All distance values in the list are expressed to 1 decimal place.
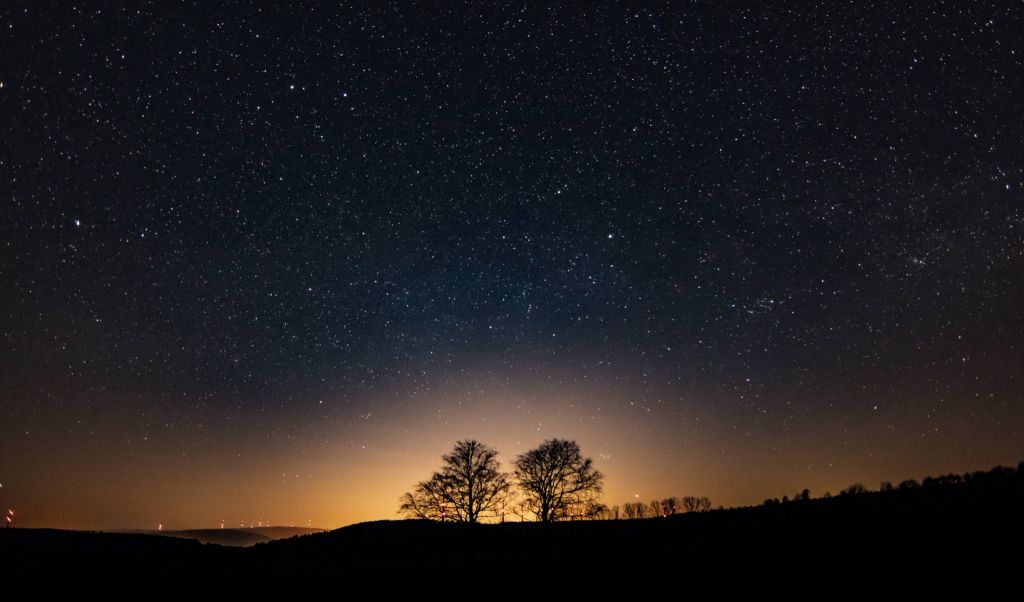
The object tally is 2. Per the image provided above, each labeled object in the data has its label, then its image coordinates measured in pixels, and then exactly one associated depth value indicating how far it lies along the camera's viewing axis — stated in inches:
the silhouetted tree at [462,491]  1674.5
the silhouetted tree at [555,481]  1732.3
